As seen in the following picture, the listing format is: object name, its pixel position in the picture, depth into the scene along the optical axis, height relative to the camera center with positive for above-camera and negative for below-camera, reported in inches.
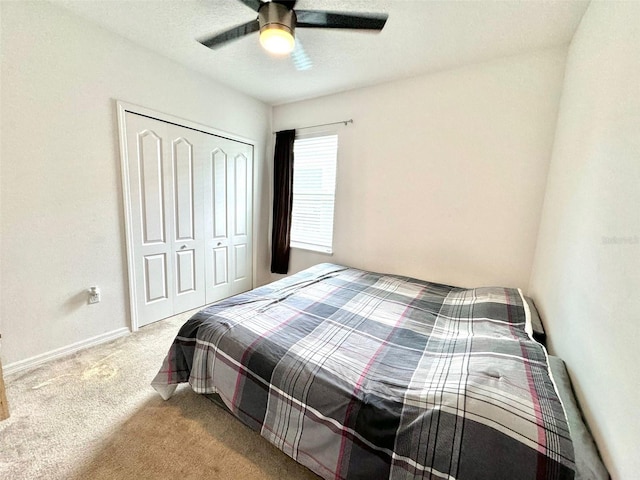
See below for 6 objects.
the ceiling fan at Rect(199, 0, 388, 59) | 54.2 +40.6
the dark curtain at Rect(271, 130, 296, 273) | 125.6 +1.7
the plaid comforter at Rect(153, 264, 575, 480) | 30.5 -28.3
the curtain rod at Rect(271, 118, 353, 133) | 108.8 +36.3
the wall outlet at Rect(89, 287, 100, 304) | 81.1 -32.6
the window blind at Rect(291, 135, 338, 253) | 117.4 +6.2
